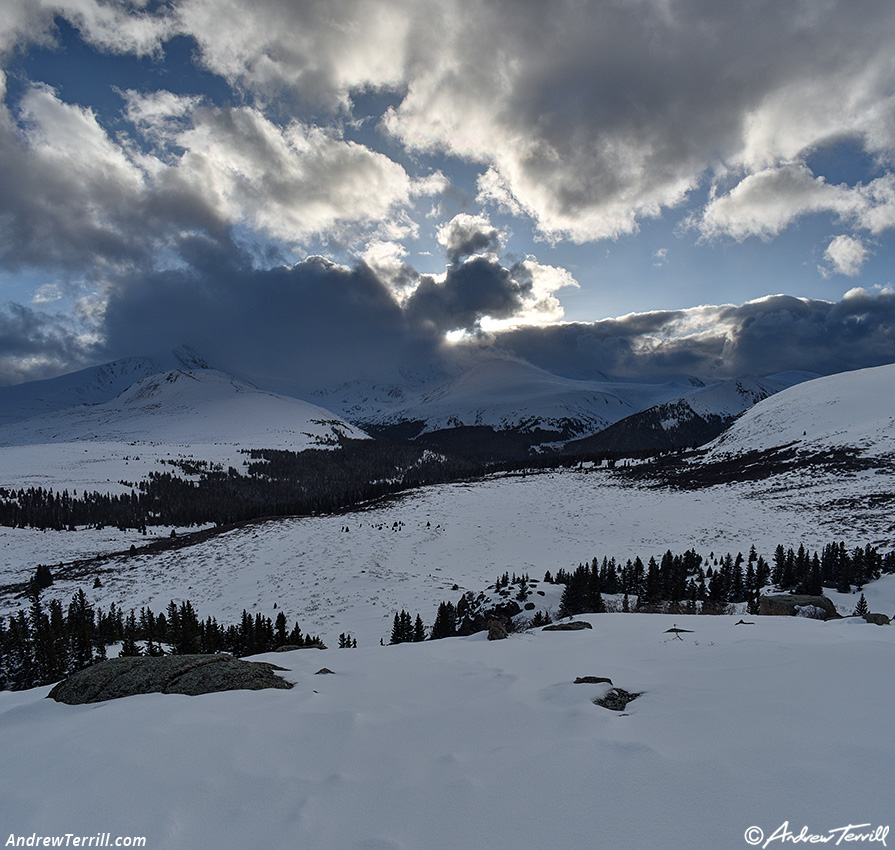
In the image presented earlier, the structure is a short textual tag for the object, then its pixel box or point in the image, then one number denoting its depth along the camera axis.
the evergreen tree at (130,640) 25.05
